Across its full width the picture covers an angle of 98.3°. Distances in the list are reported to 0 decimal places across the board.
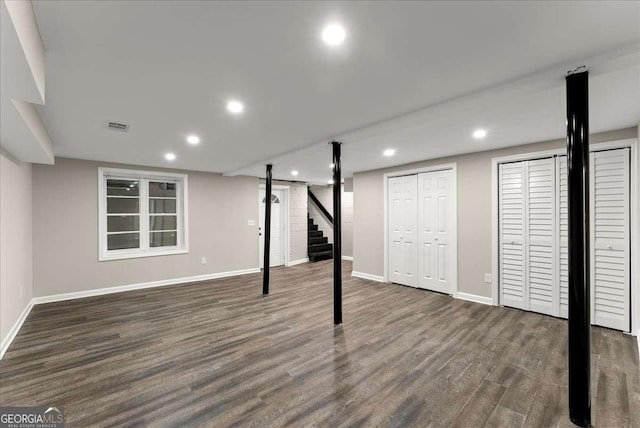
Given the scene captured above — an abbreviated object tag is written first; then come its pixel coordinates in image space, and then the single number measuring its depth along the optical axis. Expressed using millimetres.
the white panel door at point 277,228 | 7363
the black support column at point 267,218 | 4969
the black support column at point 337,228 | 3432
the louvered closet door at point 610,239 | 3111
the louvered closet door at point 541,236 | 3607
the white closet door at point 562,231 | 3518
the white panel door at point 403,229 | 5109
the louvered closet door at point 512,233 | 3842
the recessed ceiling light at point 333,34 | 1438
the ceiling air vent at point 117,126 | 2909
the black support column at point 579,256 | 1759
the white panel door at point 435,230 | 4617
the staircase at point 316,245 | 8172
